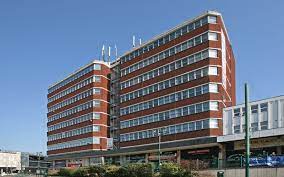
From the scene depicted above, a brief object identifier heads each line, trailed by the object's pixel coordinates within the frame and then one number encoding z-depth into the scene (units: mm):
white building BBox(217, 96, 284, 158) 38474
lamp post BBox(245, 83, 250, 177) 13835
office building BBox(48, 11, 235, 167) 47134
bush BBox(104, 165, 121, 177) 38287
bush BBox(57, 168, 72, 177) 51332
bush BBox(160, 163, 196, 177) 28419
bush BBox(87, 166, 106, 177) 41425
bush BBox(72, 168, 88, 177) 44928
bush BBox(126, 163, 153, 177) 33017
